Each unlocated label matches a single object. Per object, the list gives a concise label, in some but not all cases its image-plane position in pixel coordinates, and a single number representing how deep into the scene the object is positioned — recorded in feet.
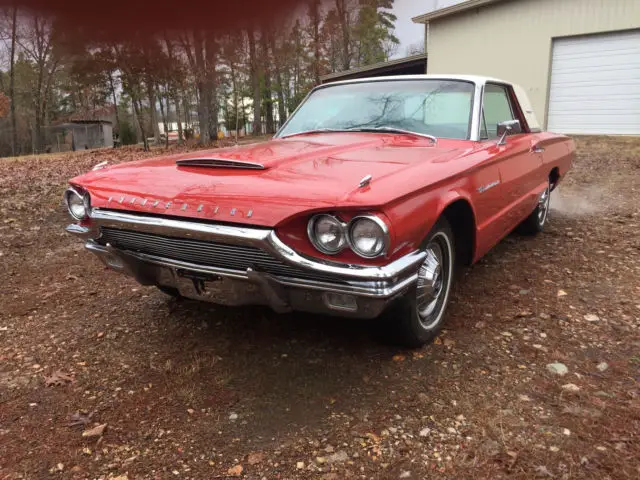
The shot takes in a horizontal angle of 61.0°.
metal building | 46.62
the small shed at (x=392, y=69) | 63.69
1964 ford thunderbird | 7.86
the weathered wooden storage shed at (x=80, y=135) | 123.24
